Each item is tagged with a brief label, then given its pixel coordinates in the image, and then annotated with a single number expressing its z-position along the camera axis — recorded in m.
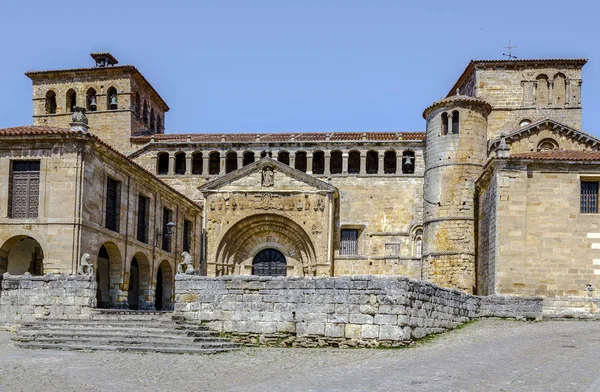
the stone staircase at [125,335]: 15.74
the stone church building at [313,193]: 24.02
